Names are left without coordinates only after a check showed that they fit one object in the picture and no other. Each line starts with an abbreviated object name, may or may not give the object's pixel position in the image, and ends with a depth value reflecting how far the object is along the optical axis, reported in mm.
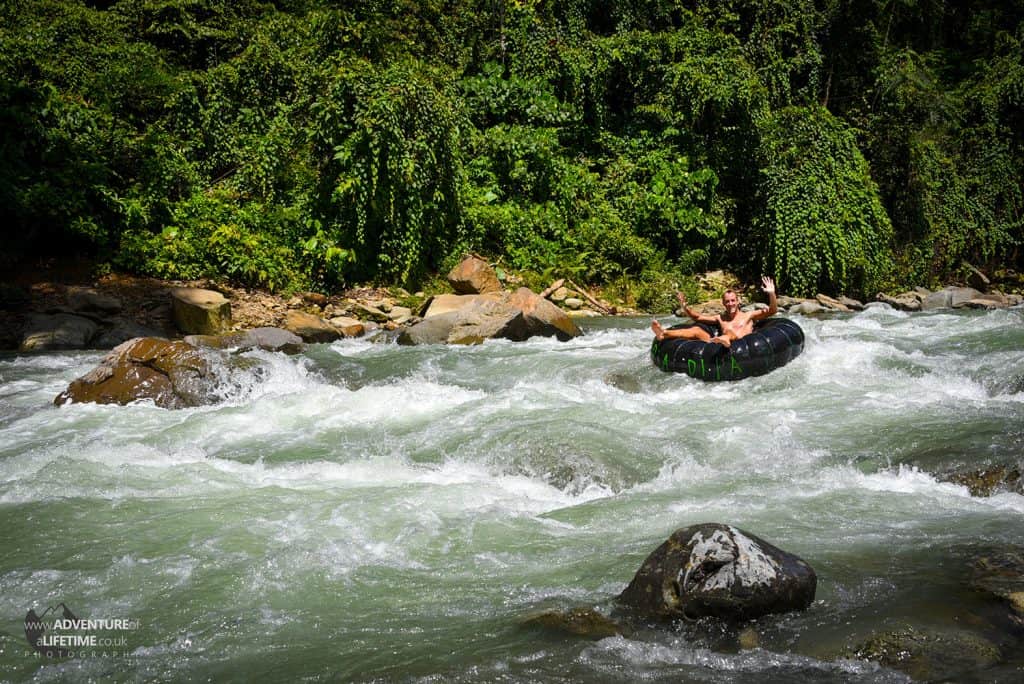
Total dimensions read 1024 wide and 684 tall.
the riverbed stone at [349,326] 10414
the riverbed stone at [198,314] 10000
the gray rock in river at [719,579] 3174
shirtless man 8219
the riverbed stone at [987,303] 12602
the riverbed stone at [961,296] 12844
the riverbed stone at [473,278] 11898
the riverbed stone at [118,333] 9586
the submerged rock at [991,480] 4719
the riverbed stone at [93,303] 10125
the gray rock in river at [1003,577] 3203
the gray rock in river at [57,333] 9273
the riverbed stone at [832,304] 12851
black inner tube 7598
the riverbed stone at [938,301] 12859
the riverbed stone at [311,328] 9914
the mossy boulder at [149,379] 7184
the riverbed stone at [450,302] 10549
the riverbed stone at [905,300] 12984
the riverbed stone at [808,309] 12401
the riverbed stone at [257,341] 8891
